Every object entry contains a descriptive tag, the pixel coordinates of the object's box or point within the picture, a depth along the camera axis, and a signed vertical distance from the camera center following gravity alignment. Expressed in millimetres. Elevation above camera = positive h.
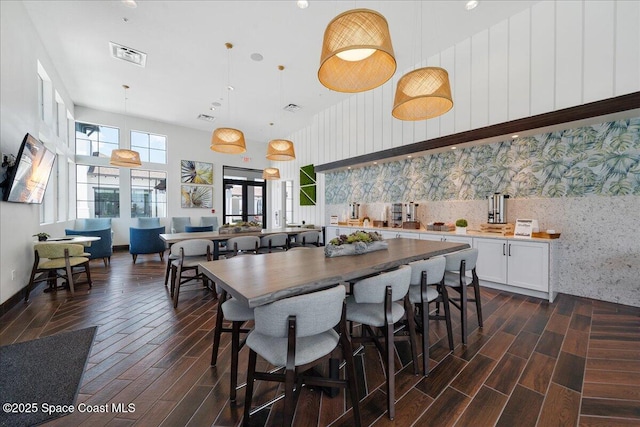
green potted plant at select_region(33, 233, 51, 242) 4062 -433
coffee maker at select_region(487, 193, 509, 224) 4004 +71
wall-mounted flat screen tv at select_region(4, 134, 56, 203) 3133 +516
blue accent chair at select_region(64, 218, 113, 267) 5164 -708
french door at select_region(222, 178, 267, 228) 9711 +422
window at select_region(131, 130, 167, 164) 7828 +2090
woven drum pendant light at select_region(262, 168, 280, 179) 7129 +1092
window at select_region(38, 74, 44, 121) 4648 +2256
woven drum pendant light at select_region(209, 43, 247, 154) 3955 +1142
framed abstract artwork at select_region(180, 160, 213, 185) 8586 +1364
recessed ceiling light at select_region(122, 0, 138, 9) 3312 +2796
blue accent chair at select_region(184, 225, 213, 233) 7139 -499
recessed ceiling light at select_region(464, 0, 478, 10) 3420 +2894
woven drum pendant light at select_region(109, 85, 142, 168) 5434 +1160
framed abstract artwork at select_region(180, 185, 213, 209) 8578 +515
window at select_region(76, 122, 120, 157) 7043 +2069
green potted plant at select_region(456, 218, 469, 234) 4312 -240
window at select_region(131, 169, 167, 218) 7791 +554
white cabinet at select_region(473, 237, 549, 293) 3406 -734
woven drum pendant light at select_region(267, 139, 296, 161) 4727 +1203
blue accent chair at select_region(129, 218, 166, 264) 5879 -746
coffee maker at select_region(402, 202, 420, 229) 5081 -106
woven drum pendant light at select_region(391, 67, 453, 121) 2240 +1148
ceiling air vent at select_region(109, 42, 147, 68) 4280 +2800
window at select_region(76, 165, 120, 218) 7121 +548
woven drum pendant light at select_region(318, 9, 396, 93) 1655 +1173
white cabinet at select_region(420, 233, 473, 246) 4121 -444
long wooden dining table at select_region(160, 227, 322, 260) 3749 -416
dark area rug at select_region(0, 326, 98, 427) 1564 -1262
